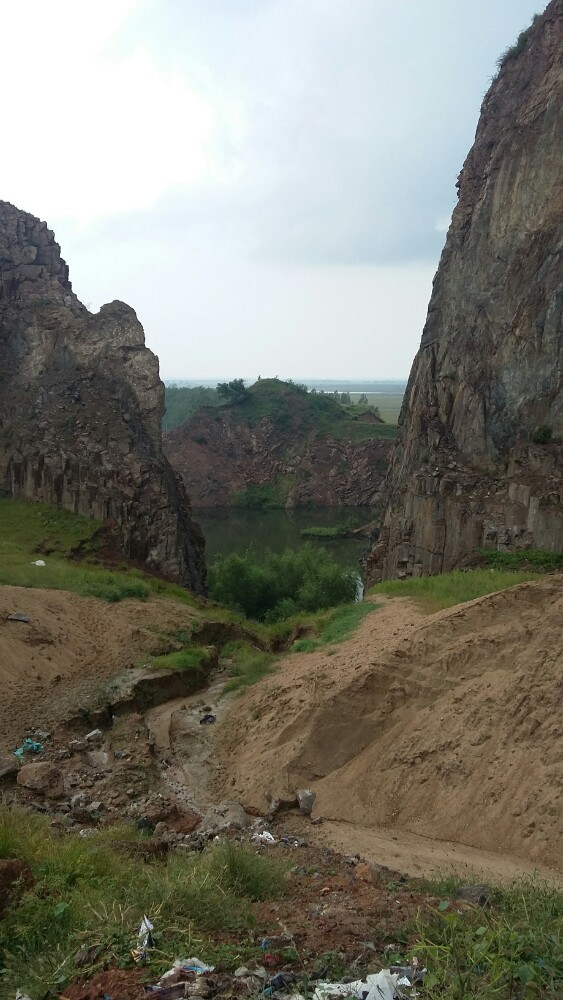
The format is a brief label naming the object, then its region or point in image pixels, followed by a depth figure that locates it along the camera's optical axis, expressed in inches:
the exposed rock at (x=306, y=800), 365.4
